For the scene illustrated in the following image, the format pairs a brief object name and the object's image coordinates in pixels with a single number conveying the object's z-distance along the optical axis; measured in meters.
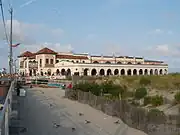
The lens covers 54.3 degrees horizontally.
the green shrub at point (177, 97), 13.74
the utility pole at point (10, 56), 14.50
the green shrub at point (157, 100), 14.41
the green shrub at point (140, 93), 17.55
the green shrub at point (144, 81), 24.37
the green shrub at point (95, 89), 20.06
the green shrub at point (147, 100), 14.97
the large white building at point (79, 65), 51.63
